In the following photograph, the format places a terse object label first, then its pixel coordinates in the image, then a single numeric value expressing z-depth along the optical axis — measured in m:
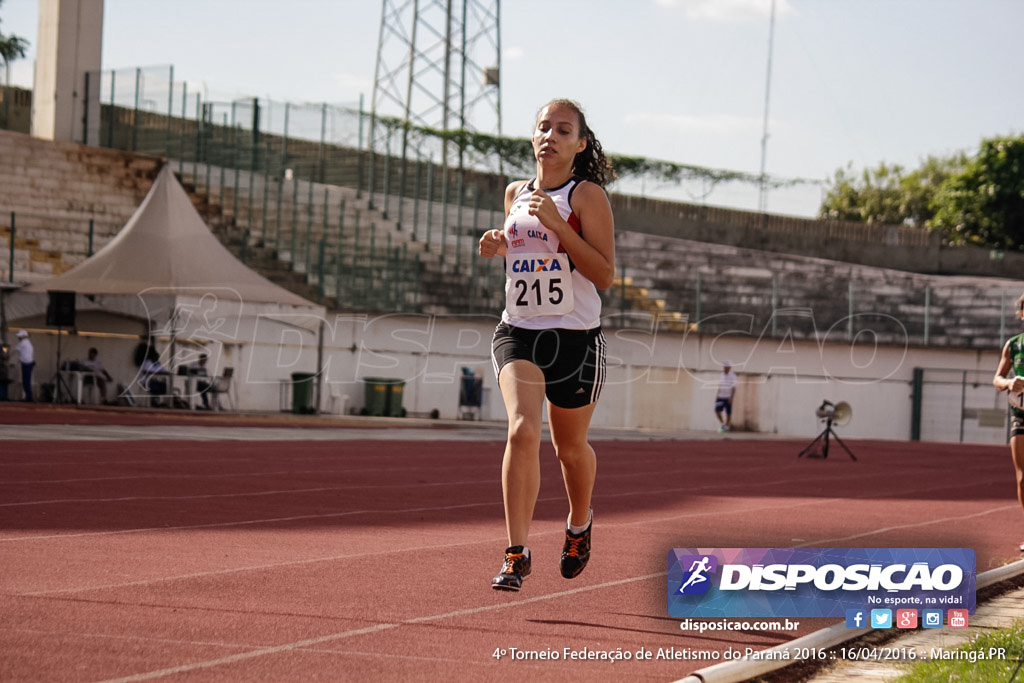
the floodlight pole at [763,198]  51.78
